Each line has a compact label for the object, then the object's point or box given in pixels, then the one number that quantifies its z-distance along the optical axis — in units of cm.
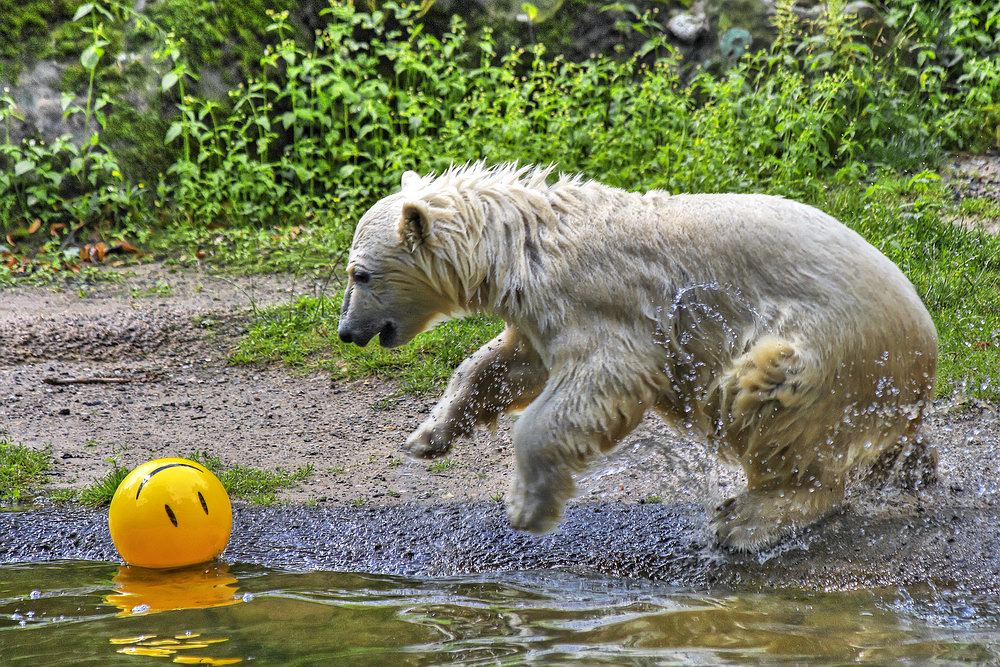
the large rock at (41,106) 1819
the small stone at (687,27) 1945
